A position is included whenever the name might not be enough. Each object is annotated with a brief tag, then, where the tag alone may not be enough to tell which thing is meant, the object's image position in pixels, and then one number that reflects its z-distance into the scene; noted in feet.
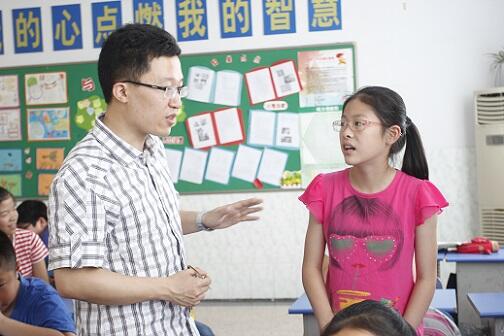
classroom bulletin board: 19.89
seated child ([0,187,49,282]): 12.65
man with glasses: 5.46
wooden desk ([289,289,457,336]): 10.32
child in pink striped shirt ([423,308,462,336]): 9.74
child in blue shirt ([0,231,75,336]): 8.57
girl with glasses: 7.48
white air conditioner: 18.28
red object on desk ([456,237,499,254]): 14.49
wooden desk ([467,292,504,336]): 9.82
